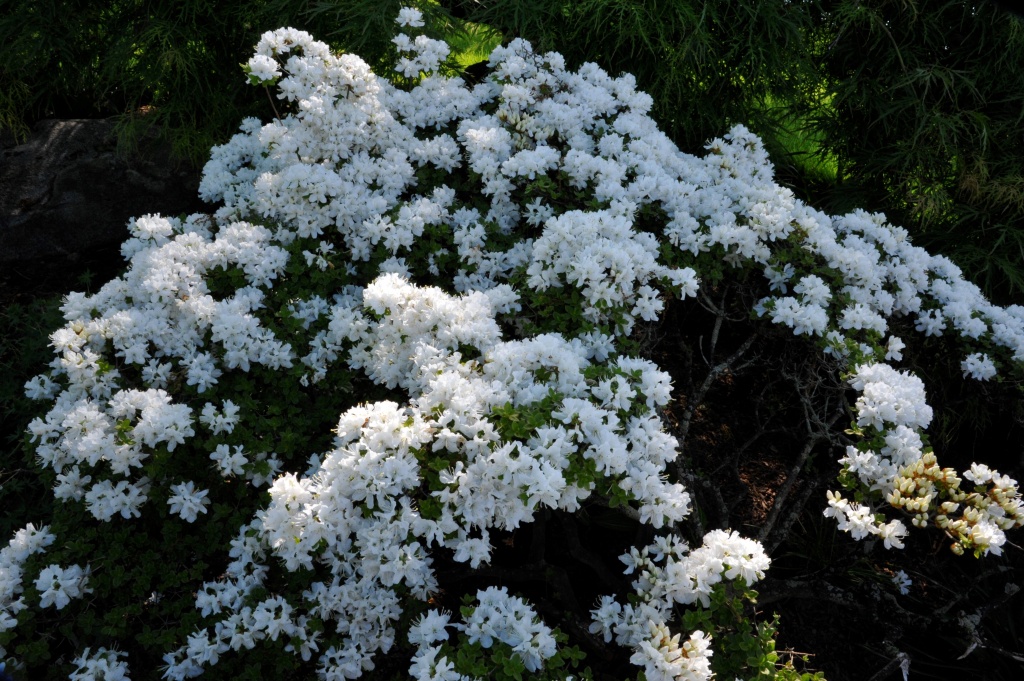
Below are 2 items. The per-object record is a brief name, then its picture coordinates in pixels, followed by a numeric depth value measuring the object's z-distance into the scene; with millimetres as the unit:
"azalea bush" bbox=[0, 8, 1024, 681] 1763
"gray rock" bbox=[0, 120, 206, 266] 2671
